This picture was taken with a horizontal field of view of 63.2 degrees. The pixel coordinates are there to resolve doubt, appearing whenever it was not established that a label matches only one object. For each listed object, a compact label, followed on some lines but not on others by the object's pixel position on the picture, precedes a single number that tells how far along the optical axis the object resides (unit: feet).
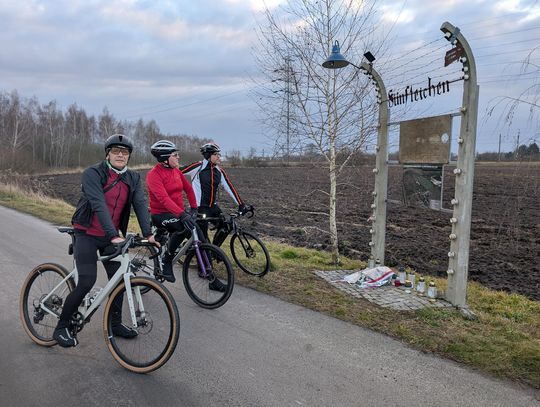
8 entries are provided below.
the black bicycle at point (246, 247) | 21.66
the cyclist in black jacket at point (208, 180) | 21.40
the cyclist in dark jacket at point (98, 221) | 12.11
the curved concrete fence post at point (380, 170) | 22.29
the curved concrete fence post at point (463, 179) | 16.52
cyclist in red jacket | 17.94
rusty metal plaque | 18.15
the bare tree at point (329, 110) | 23.94
